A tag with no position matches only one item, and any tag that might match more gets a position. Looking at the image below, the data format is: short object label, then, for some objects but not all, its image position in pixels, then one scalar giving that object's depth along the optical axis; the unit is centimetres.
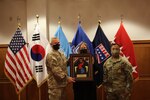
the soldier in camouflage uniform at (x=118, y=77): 398
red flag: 497
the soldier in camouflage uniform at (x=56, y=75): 403
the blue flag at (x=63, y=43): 510
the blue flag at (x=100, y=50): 491
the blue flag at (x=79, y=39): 509
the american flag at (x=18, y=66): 498
